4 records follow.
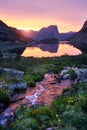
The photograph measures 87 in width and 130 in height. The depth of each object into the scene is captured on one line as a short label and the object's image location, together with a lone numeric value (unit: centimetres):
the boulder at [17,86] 795
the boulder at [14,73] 974
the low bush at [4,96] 697
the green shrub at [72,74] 909
